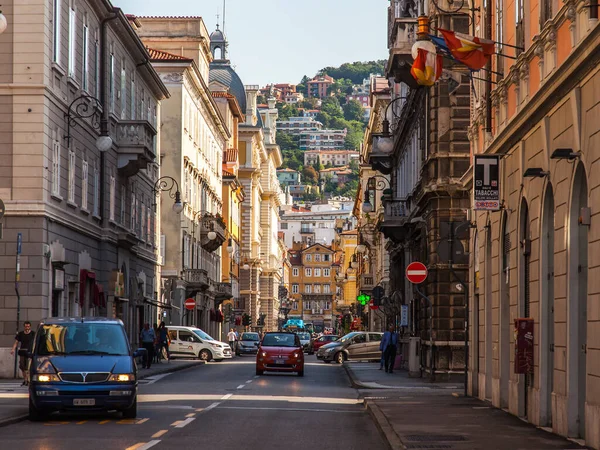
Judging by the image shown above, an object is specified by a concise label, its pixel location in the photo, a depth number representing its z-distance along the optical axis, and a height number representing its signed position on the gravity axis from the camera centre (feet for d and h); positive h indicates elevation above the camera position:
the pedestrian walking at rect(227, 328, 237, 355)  280.51 -4.95
